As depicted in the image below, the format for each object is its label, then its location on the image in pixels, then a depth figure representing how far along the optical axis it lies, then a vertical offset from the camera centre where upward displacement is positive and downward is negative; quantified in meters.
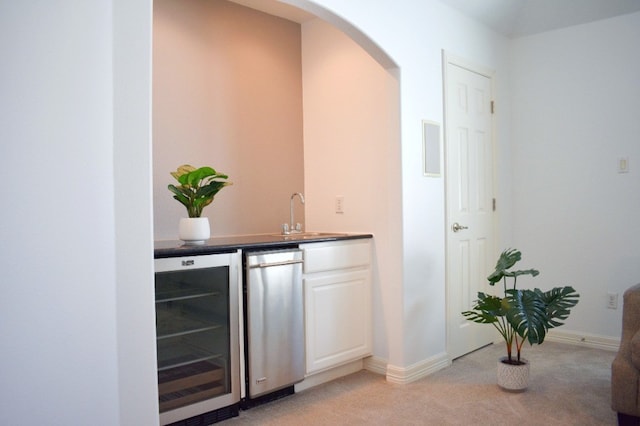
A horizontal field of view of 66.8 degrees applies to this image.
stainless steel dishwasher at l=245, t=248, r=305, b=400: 2.62 -0.61
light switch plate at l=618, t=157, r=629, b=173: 3.71 +0.32
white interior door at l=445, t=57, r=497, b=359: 3.58 +0.09
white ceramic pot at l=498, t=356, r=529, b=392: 2.88 -1.01
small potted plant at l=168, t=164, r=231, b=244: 2.59 +0.08
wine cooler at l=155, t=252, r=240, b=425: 2.34 -0.64
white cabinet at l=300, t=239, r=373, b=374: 2.97 -0.59
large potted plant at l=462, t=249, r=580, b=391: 2.73 -0.60
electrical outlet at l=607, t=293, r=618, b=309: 3.76 -0.73
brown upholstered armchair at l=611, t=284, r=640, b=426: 2.30 -0.83
